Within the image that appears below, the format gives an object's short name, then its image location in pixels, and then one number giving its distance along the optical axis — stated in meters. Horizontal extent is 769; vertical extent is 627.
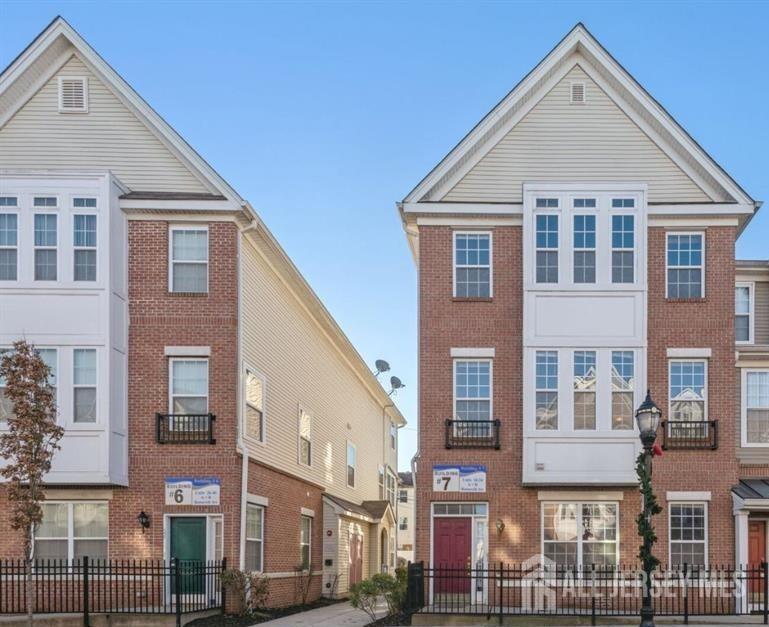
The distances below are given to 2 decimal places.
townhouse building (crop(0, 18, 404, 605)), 23.56
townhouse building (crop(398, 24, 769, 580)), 24.64
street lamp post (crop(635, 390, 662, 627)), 17.25
